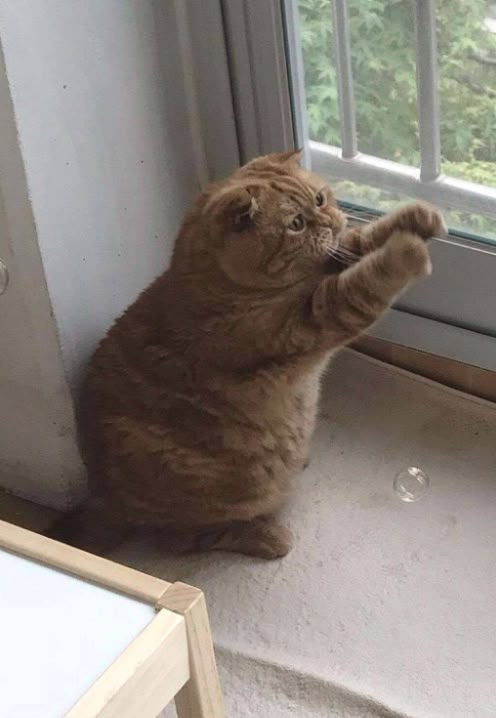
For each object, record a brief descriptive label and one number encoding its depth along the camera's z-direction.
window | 1.40
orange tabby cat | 1.18
